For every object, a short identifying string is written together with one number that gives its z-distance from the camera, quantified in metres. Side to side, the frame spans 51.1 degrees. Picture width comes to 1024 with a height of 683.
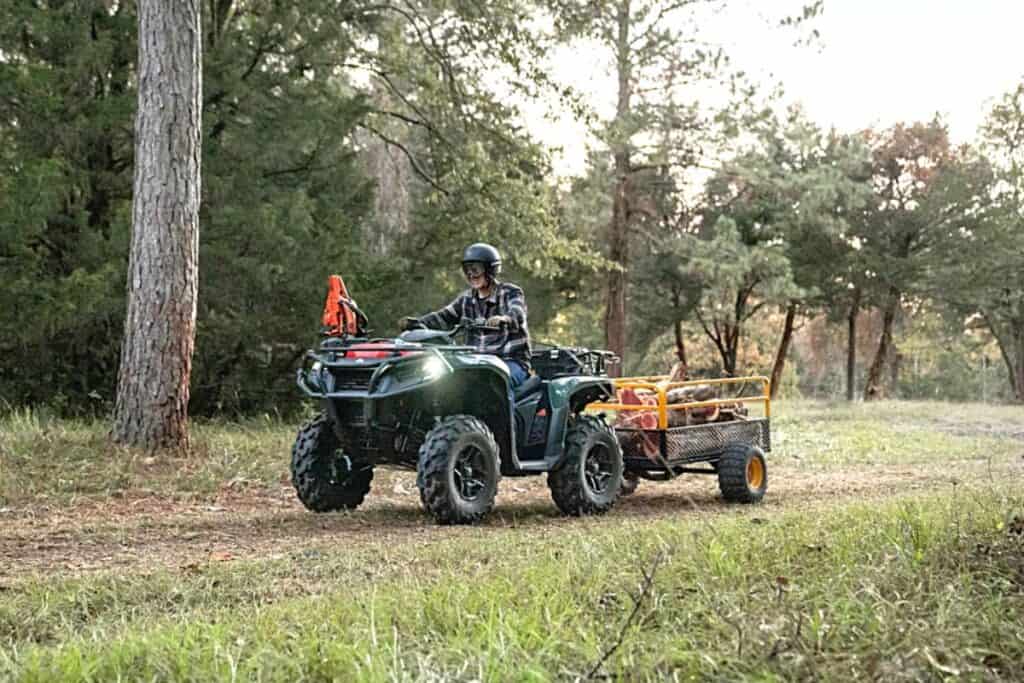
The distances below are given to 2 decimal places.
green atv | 7.18
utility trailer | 9.09
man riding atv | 8.03
